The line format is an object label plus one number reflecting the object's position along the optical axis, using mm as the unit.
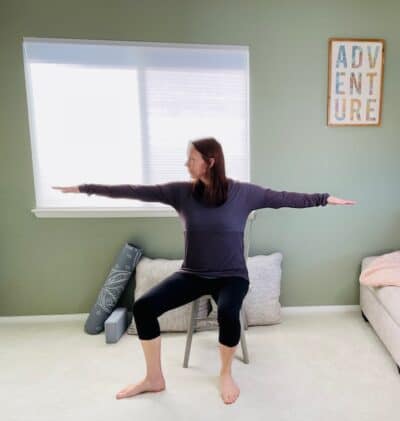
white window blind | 2262
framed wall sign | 2303
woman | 1726
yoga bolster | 2311
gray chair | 1895
